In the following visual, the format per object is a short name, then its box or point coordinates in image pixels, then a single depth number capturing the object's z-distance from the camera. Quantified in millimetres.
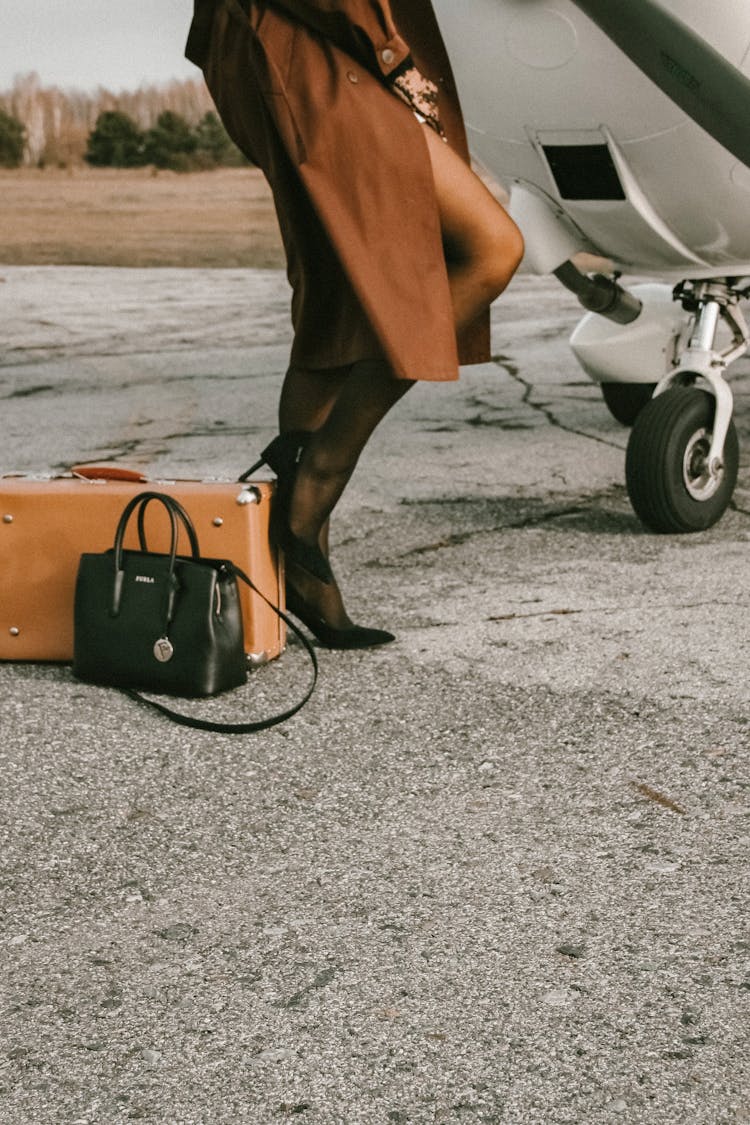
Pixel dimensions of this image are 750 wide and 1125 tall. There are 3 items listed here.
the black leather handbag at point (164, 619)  2697
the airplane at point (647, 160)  3465
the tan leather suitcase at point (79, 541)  2889
